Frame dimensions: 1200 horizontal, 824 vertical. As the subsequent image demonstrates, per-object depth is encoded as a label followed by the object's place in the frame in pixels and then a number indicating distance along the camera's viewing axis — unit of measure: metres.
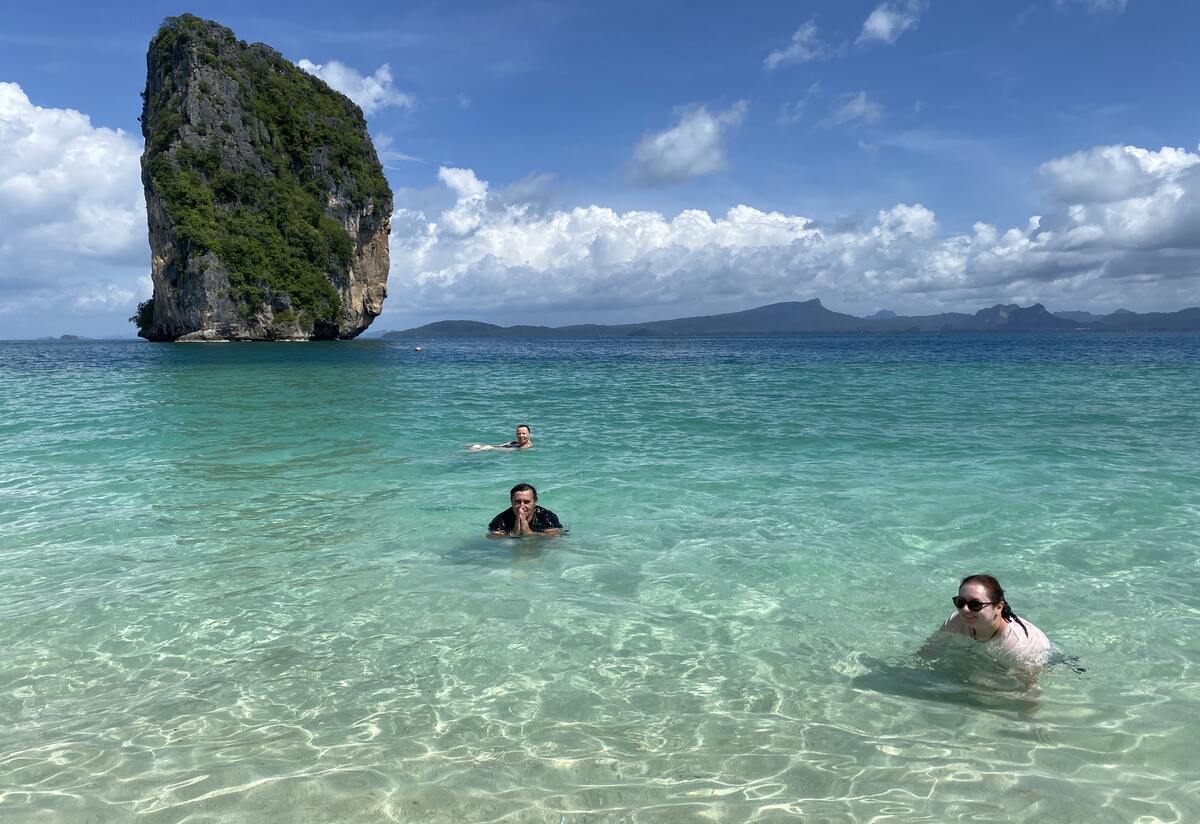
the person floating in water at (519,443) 15.59
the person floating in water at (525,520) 8.93
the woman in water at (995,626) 5.10
